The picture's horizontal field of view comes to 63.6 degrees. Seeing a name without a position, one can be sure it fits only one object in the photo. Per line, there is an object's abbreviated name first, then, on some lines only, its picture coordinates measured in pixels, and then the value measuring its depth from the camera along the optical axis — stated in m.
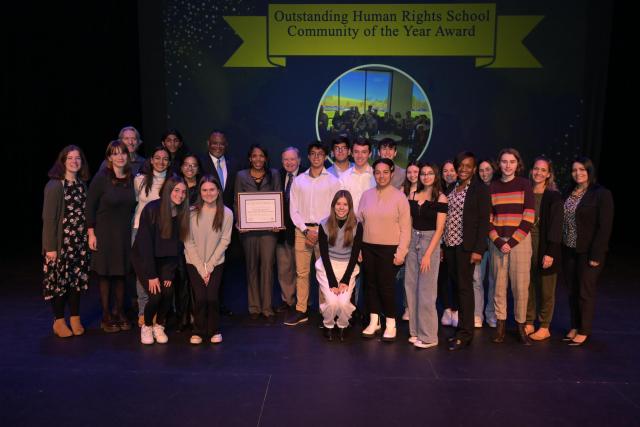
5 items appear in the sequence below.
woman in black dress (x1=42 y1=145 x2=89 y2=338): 4.23
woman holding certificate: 4.89
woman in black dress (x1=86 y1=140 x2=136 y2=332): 4.34
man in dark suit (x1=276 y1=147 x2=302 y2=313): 4.99
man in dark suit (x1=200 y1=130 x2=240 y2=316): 5.25
